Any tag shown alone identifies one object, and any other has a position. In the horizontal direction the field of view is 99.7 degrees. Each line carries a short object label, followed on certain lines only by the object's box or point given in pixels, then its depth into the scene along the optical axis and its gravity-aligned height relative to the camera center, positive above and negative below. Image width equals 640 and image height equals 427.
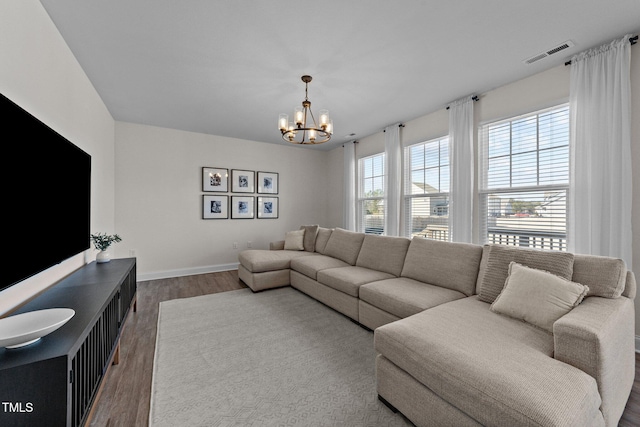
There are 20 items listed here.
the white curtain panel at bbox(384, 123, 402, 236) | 4.64 +0.60
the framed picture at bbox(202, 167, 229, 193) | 5.09 +0.63
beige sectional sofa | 1.13 -0.70
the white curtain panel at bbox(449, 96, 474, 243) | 3.54 +0.59
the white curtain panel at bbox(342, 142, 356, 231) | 5.68 +0.55
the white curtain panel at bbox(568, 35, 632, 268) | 2.35 +0.57
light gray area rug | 1.60 -1.19
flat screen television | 1.31 +0.09
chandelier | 2.87 +0.99
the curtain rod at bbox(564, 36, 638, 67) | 2.29 +1.48
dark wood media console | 1.03 -0.67
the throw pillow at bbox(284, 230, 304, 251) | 4.82 -0.51
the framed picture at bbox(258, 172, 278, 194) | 5.70 +0.64
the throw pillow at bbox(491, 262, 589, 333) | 1.63 -0.53
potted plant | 2.91 -0.36
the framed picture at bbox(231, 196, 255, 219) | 5.41 +0.11
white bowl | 1.08 -0.52
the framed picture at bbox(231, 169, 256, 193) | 5.39 +0.64
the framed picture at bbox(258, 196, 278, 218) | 5.74 +0.12
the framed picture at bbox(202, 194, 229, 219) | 5.12 +0.10
